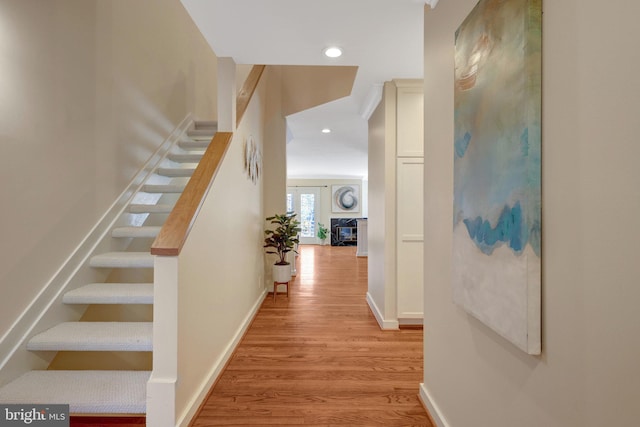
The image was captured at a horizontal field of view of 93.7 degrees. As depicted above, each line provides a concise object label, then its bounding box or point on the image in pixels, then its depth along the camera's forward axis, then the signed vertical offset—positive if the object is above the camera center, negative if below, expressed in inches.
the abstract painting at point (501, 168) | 33.1 +5.3
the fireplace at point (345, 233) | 417.4 -33.6
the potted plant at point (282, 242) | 151.9 -17.0
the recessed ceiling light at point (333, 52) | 88.9 +47.8
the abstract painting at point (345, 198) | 428.1 +15.7
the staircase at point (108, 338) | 57.6 -28.6
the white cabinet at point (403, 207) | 115.7 +0.8
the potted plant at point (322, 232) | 414.6 -31.8
